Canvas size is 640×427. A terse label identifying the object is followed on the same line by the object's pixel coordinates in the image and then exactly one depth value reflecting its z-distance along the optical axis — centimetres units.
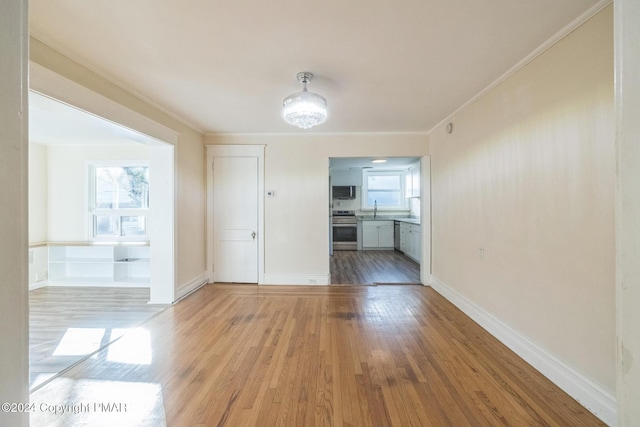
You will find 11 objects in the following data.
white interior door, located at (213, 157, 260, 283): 411
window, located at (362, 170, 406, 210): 772
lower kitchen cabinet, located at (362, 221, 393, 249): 736
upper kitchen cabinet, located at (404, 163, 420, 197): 666
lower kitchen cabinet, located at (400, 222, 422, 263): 555
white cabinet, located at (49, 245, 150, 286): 416
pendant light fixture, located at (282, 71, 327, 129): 223
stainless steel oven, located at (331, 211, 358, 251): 742
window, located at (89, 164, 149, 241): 444
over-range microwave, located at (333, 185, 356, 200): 763
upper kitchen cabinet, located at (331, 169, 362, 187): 754
